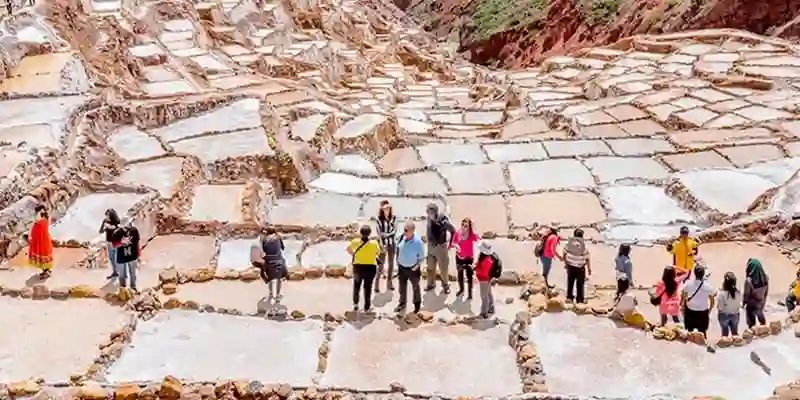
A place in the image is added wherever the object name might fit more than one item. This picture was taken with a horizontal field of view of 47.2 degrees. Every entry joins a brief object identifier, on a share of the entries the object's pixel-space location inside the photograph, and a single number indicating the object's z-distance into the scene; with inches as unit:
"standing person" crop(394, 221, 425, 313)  397.7
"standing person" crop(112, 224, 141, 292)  427.5
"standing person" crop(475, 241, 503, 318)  393.7
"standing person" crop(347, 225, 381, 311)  390.6
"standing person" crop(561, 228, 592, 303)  420.8
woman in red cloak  450.3
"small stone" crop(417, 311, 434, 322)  387.9
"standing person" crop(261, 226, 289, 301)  410.3
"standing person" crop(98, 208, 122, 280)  431.8
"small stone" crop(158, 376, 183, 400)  319.9
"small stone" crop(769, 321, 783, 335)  381.4
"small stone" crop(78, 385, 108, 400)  320.5
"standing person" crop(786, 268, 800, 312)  426.3
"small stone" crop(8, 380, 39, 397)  318.3
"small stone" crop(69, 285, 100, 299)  410.9
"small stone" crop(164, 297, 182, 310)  398.6
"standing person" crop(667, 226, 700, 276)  444.5
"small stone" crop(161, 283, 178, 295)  437.4
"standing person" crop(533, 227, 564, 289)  449.7
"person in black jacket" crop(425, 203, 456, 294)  426.9
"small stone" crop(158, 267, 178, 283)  446.7
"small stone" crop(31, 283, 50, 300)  410.9
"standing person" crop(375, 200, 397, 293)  438.6
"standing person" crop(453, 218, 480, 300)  415.5
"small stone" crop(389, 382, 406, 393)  325.7
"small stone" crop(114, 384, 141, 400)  321.1
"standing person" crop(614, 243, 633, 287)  438.0
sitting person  383.2
